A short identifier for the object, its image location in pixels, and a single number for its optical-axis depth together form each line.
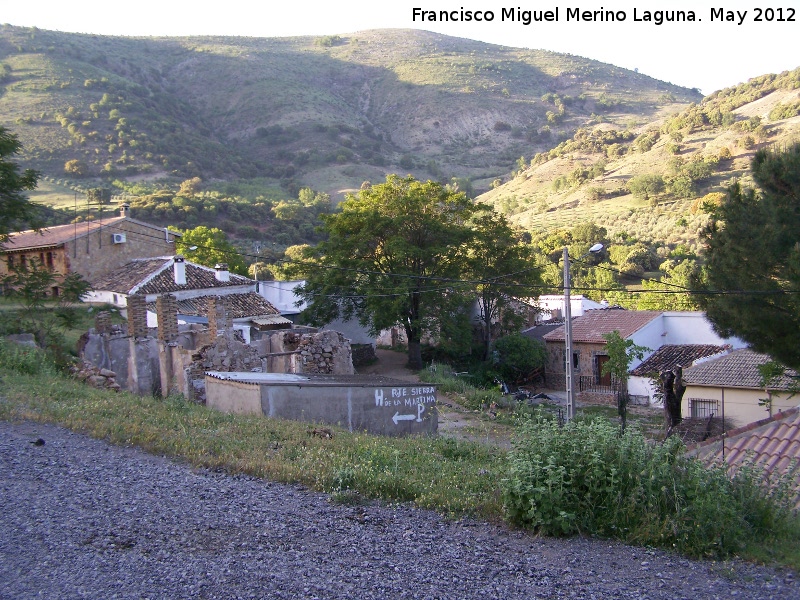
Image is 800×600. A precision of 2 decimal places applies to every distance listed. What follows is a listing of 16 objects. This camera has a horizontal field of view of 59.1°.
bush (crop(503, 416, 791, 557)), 5.41
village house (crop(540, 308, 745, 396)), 30.23
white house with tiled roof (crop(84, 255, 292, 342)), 30.59
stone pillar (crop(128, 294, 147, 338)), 18.08
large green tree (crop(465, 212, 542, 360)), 32.94
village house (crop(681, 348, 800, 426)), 20.31
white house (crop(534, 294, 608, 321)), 35.47
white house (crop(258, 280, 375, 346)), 35.16
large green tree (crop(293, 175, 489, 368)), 31.03
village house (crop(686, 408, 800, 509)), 8.84
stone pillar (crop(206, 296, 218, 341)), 18.41
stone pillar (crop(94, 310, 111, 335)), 20.72
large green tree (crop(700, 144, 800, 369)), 14.17
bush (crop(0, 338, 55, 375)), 14.92
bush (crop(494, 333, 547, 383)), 31.64
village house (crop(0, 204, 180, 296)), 33.62
